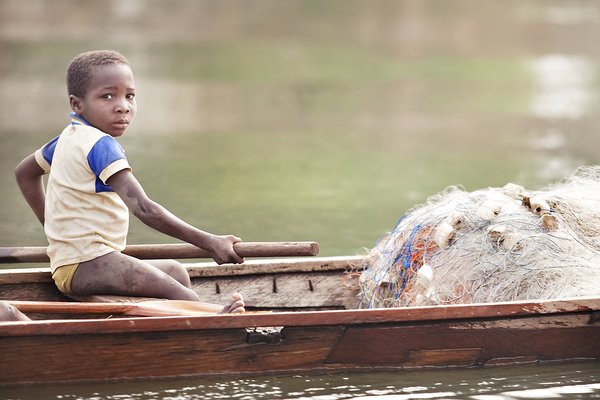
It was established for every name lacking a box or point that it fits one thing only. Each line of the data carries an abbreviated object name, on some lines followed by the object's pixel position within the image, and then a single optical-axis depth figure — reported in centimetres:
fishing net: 1262
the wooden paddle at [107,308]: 1154
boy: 1146
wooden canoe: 1098
